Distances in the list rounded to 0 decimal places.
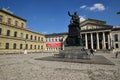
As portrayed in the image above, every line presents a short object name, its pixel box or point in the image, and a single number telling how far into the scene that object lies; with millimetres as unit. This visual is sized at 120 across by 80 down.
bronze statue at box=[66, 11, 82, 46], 12706
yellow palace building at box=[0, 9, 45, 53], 23754
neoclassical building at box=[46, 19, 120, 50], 41656
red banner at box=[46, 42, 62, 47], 49904
